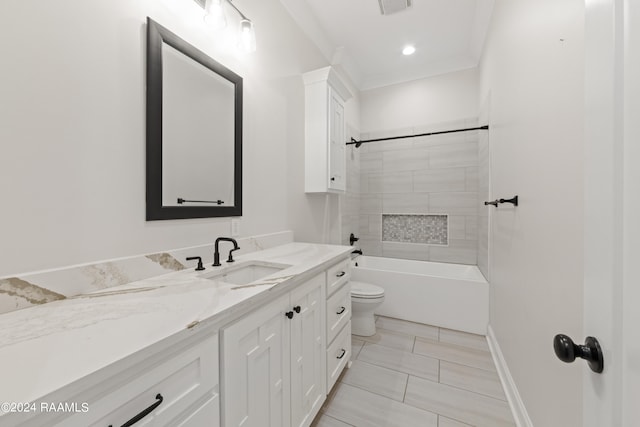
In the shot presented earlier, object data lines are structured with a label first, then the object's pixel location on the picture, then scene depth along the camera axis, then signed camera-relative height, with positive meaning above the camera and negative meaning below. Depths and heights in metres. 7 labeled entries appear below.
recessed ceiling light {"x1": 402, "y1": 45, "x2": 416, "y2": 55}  2.80 +1.82
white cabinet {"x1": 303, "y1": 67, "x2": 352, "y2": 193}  2.17 +0.72
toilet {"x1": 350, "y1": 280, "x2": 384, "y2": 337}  2.23 -0.85
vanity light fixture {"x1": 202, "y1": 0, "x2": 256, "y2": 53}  1.26 +0.99
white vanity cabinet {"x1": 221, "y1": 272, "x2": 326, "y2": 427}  0.79 -0.57
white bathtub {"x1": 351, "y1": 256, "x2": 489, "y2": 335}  2.36 -0.83
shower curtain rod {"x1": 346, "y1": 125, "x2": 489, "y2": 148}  2.84 +0.91
